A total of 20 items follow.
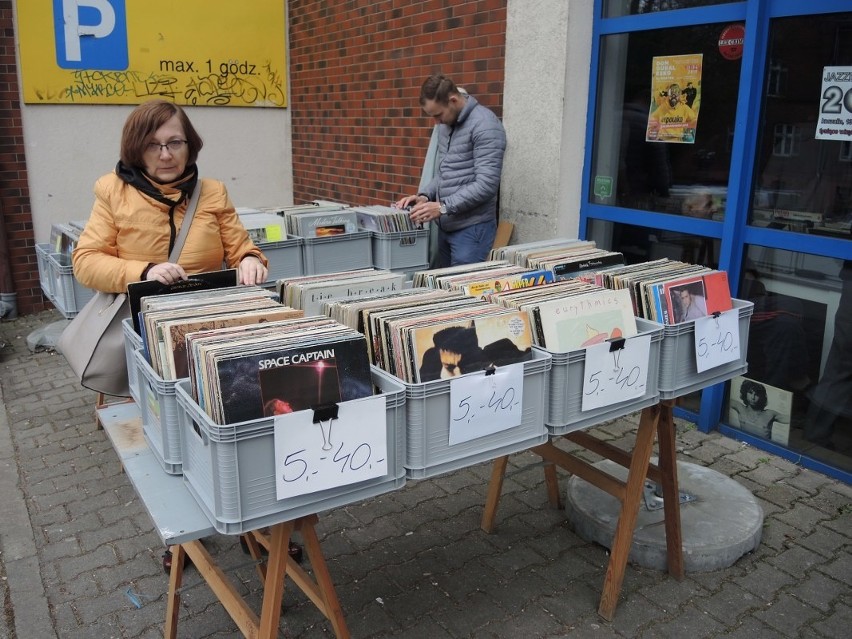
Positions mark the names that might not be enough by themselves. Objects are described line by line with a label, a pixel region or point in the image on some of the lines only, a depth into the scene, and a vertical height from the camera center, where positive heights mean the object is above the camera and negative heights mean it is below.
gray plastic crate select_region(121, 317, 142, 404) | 2.28 -0.62
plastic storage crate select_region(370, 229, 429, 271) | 5.05 -0.61
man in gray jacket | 4.79 -0.08
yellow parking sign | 7.14 +1.04
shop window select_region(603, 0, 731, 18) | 4.44 +0.97
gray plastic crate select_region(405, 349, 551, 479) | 1.97 -0.74
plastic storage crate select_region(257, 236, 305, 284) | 4.71 -0.63
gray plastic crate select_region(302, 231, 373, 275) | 4.86 -0.62
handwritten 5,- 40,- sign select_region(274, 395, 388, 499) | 1.77 -0.70
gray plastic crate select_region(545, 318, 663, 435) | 2.24 -0.71
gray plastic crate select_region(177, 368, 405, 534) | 1.71 -0.75
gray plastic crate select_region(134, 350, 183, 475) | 1.99 -0.72
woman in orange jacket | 2.89 -0.22
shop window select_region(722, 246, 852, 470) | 4.01 -1.04
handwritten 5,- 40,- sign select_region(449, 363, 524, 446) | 2.02 -0.66
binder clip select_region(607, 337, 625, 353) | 2.33 -0.56
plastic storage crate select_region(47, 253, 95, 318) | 4.52 -0.84
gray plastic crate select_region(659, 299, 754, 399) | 2.54 -0.69
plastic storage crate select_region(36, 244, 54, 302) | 5.03 -0.81
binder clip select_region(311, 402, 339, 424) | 1.79 -0.60
